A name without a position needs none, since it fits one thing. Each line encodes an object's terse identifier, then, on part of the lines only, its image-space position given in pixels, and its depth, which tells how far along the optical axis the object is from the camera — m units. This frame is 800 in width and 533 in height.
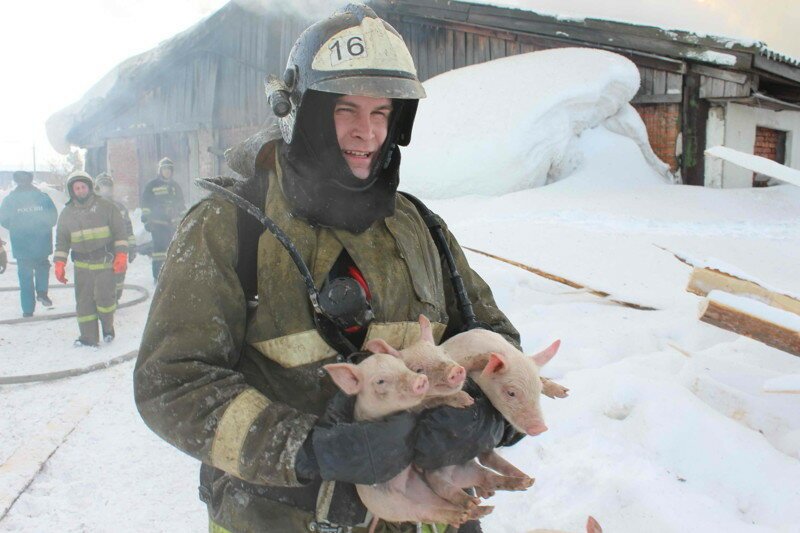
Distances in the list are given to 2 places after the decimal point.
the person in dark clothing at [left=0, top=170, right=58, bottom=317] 9.27
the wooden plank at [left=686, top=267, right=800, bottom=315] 3.68
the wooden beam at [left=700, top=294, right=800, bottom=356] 3.28
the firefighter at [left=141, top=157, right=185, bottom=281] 11.57
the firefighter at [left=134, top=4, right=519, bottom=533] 1.55
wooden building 10.83
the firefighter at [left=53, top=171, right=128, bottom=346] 7.67
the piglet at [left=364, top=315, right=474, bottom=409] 1.62
